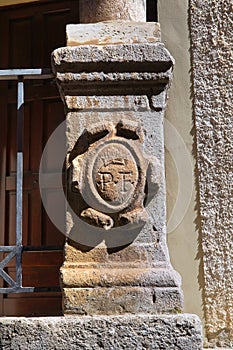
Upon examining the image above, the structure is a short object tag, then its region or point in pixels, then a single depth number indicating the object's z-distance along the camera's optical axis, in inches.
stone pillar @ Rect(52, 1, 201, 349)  160.7
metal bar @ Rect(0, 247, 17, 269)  182.8
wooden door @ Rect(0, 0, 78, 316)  290.8
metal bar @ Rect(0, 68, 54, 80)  187.9
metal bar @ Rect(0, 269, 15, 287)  178.5
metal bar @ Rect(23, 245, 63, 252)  183.1
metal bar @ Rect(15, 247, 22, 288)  179.3
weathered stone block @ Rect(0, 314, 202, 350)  152.9
